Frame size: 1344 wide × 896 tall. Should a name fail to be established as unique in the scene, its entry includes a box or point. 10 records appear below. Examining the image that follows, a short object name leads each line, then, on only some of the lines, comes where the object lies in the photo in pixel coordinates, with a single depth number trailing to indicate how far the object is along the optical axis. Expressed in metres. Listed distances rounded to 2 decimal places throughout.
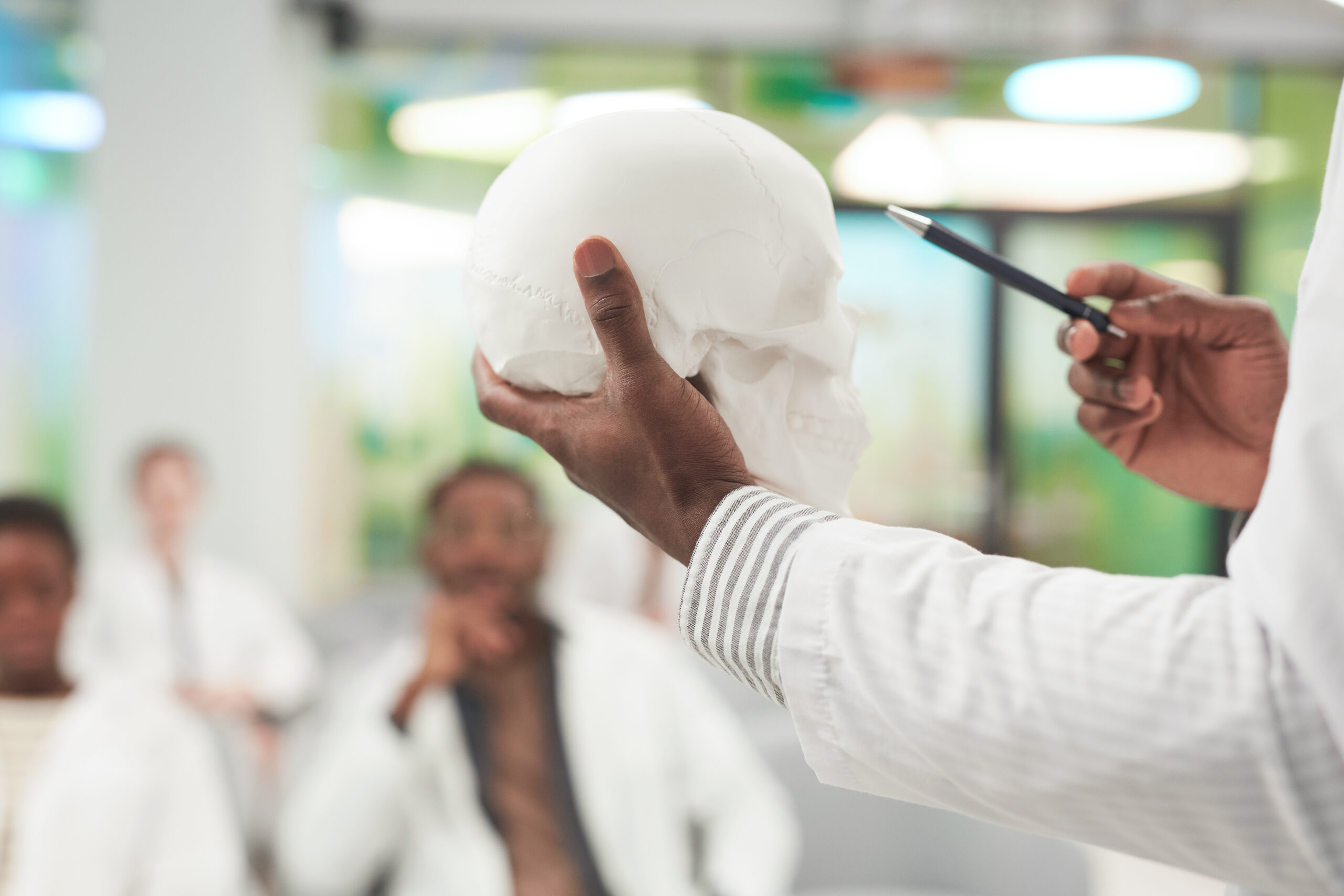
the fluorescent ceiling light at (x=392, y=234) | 4.77
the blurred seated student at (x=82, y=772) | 1.86
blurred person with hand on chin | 2.12
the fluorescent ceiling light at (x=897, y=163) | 4.93
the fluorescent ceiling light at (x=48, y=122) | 4.41
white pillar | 4.11
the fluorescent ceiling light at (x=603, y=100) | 4.69
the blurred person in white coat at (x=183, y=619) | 3.72
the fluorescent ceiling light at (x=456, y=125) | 4.79
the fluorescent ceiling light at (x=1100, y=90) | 4.70
